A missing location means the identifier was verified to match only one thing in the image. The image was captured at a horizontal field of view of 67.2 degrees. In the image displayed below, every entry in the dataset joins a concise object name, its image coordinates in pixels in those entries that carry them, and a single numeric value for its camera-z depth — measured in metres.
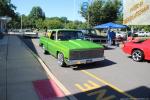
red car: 5.46
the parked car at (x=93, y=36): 11.61
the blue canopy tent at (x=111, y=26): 11.10
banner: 10.70
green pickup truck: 4.68
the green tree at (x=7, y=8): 25.82
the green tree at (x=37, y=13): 58.13
